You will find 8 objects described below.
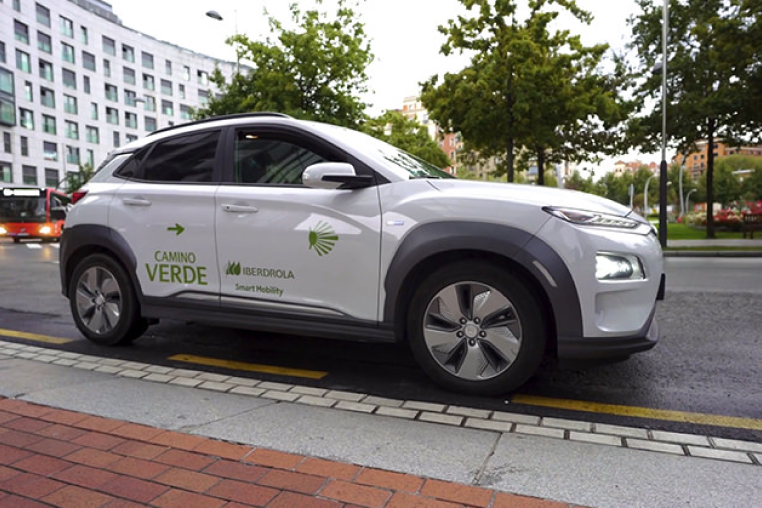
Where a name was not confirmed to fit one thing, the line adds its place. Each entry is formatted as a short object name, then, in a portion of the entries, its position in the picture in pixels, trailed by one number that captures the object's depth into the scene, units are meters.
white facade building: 49.75
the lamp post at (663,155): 17.92
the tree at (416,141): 40.91
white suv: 3.17
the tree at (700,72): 18.09
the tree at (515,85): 18.05
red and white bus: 28.02
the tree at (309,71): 22.50
